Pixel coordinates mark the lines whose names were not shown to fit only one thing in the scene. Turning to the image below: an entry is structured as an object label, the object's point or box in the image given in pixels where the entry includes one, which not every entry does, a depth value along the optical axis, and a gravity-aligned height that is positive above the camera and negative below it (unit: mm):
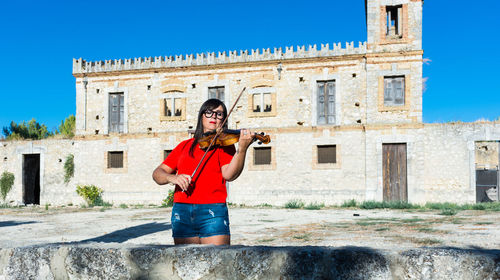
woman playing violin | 2926 -164
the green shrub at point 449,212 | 13611 -1694
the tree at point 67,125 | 30947 +2460
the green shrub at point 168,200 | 18984 -1771
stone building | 17594 +1450
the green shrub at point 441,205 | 16219 -1752
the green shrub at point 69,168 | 21125 -404
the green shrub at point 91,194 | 20359 -1582
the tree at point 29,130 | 32500 +2190
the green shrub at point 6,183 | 21344 -1119
